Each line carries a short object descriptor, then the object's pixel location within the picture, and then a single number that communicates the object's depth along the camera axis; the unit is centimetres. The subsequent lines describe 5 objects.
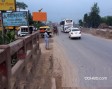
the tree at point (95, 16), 5132
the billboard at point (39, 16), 2183
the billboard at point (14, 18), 591
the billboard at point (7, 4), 601
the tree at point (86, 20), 5470
